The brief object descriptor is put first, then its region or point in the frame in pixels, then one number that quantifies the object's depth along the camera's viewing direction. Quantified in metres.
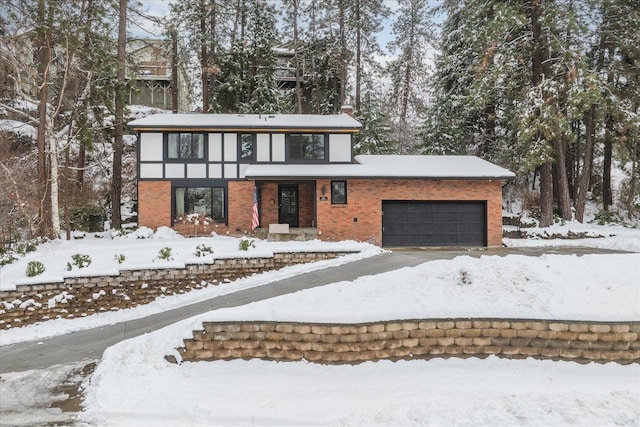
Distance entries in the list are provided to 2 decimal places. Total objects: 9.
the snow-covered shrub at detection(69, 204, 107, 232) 17.33
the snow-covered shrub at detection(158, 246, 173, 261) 10.16
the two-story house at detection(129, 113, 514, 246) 15.03
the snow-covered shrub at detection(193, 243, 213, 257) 10.56
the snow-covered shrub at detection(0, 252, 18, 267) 10.36
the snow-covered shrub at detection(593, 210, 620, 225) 18.61
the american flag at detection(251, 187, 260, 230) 14.86
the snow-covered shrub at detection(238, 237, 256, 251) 11.09
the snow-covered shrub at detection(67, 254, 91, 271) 9.47
